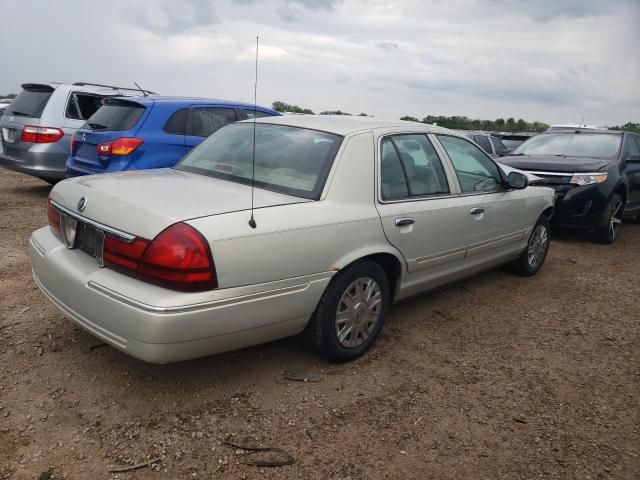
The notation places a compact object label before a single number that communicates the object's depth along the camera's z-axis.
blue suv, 6.03
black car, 7.23
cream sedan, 2.58
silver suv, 7.48
